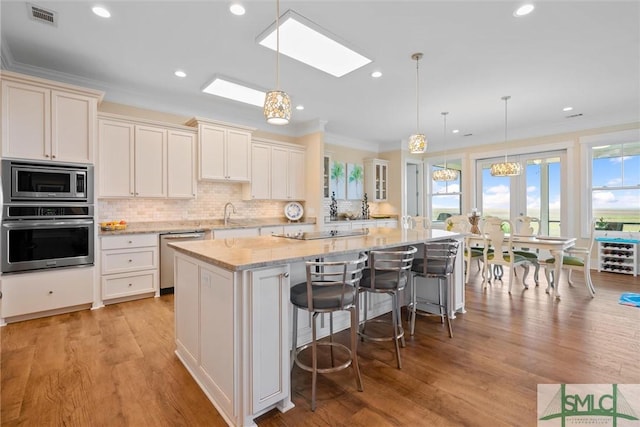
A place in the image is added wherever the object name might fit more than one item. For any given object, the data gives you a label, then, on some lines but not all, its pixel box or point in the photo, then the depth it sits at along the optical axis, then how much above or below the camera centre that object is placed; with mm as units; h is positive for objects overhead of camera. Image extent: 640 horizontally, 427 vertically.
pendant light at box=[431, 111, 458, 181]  5363 +693
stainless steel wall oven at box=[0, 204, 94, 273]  3045 -225
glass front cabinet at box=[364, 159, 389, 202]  7386 +859
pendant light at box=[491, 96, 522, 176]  4801 +705
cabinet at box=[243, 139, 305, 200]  5391 +790
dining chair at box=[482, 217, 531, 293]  4281 -519
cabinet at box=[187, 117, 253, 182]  4664 +1018
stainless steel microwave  3023 +356
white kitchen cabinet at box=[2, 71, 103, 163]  3035 +1012
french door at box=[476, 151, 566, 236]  6117 +476
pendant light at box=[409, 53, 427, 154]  3367 +804
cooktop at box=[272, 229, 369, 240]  2816 -206
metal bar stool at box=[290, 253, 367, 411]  1843 -544
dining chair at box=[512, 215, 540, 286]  4502 -614
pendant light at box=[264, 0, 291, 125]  2281 +813
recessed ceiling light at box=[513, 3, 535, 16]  2482 +1688
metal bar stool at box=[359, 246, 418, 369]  2297 -521
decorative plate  5895 +60
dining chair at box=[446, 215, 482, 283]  4676 -272
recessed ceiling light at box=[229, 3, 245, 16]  2482 +1703
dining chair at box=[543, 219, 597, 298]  4008 -669
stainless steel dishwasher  4039 -586
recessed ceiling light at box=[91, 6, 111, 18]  2520 +1707
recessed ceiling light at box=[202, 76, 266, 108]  3990 +1722
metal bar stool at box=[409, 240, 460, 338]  2859 -482
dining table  3938 -416
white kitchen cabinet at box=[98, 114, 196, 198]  3896 +767
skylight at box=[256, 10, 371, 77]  2713 +1681
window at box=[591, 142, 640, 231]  5367 +487
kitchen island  1651 -639
